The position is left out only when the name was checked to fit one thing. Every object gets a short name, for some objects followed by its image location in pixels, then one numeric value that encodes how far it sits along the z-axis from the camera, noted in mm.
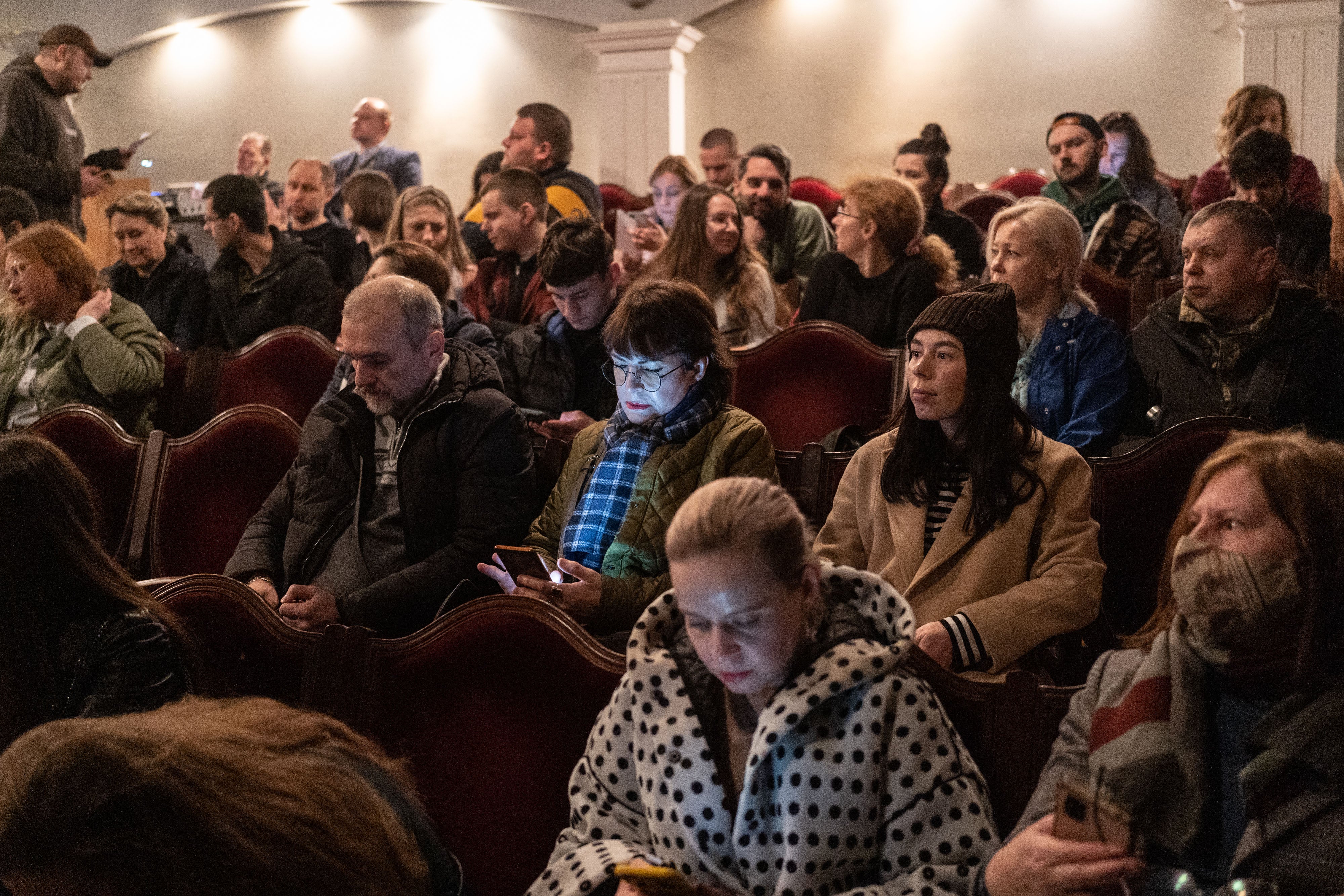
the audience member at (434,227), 4266
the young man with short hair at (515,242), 4121
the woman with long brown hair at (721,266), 4105
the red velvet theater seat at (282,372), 3961
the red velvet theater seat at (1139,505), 2498
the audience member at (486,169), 6449
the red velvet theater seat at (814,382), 3516
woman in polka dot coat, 1496
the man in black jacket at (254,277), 4672
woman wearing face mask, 1326
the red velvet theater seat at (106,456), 3152
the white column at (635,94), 8445
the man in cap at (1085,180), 4875
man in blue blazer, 6949
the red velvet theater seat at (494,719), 1896
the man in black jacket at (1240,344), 2875
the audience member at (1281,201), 4230
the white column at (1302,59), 7336
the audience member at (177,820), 1001
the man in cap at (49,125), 5770
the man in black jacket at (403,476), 2633
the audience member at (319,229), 5188
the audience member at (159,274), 4816
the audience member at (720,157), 6227
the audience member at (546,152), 5180
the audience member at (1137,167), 5820
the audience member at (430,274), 3424
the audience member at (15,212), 4836
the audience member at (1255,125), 5461
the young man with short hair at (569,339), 3238
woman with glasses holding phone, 2438
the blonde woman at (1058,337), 2873
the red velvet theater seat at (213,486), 3088
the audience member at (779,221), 5051
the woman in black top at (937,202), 4922
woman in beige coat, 2080
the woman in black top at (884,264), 3957
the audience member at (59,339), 3768
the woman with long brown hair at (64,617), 1698
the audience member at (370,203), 5062
